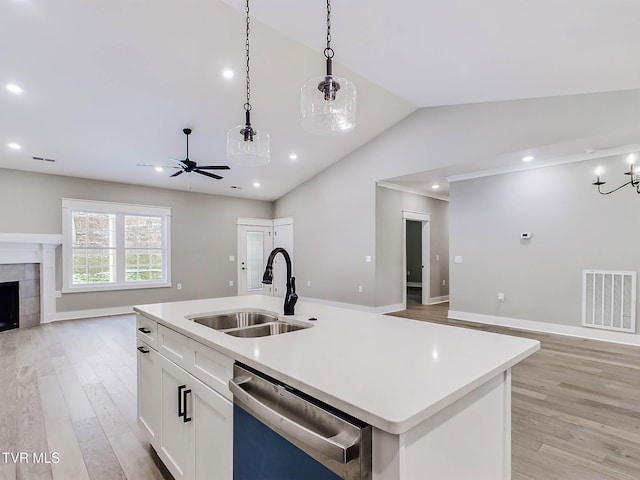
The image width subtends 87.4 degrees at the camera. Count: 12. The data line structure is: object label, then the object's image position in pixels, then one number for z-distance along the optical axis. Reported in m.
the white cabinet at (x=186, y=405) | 1.30
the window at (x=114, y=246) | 6.22
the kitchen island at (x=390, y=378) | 0.77
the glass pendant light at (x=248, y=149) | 2.88
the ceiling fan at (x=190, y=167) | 4.64
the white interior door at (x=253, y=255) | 8.44
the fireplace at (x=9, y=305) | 5.44
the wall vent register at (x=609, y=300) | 4.25
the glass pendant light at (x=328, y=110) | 2.06
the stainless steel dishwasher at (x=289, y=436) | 0.76
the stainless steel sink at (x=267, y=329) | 1.75
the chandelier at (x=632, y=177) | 3.93
